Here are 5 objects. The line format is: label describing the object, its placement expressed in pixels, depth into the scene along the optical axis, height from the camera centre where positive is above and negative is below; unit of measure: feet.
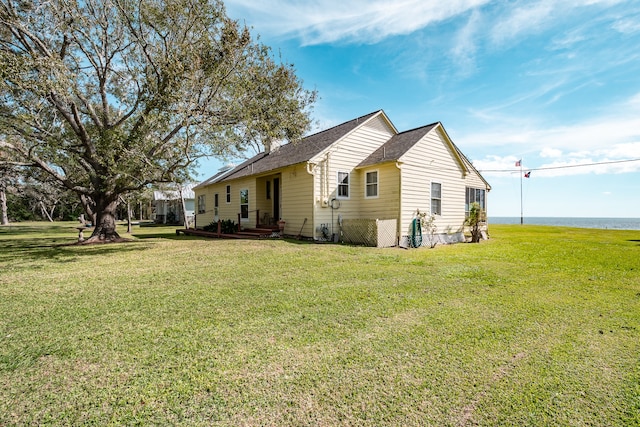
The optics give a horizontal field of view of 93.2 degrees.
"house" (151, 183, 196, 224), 102.01 +2.68
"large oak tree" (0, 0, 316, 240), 28.84 +13.03
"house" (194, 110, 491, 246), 41.19 +4.54
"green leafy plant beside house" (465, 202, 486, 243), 47.93 -1.30
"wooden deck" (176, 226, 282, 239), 45.98 -3.19
